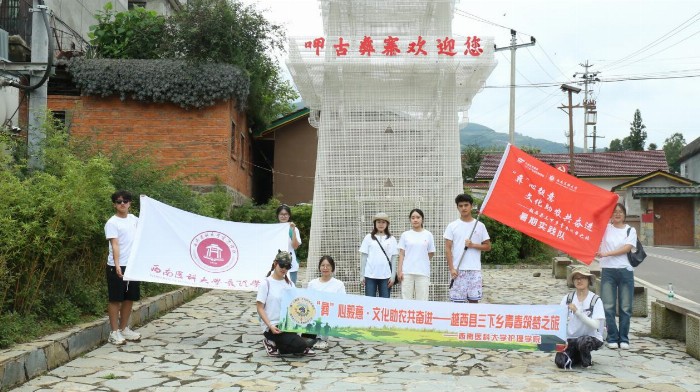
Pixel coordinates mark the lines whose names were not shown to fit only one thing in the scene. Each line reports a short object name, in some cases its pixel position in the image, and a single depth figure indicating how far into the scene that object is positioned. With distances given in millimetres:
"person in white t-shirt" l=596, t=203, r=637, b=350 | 7691
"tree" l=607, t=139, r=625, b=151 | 80188
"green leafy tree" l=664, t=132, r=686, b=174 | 77894
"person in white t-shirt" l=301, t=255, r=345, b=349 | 7332
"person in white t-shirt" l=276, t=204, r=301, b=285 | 8711
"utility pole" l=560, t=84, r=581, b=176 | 25469
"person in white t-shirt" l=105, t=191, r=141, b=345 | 7379
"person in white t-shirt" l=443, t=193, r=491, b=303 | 7512
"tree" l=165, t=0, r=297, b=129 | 17875
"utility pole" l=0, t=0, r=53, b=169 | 9359
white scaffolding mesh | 11828
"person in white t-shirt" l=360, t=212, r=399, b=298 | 8320
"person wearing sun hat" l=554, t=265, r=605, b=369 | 6582
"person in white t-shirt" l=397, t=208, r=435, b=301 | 8094
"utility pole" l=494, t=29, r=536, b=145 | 24436
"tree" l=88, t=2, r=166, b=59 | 18562
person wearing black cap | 7035
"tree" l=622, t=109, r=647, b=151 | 65856
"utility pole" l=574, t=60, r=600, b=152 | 45312
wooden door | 35781
